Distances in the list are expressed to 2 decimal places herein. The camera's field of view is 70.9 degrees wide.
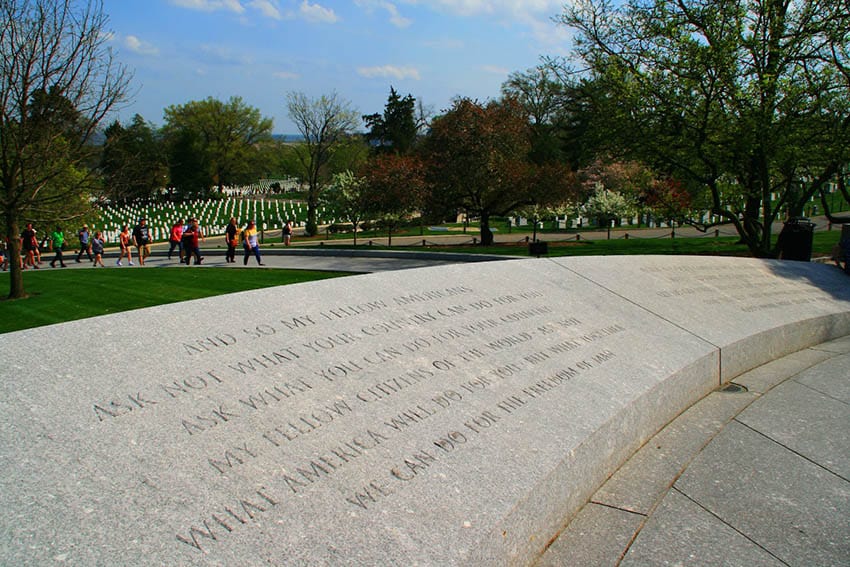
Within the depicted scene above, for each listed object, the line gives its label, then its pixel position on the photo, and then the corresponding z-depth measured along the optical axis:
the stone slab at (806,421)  4.46
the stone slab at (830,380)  5.84
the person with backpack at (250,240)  18.86
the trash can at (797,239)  14.20
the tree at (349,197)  31.67
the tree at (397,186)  26.27
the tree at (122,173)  13.97
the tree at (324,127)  52.53
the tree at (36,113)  11.77
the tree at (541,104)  63.72
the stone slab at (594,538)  3.20
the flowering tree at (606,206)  38.84
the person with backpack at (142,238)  20.52
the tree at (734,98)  15.37
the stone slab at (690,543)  3.16
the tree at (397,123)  68.94
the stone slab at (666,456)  3.90
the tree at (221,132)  75.00
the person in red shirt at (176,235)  22.45
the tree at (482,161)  25.70
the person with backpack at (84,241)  26.16
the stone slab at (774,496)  3.32
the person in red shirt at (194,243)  19.84
